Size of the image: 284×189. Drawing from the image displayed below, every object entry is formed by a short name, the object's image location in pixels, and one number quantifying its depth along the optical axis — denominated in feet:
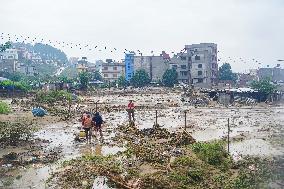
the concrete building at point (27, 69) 404.08
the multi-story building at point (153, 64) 318.45
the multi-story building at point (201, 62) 292.81
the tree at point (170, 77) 272.51
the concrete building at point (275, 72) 378.12
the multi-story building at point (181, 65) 301.43
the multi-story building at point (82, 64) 430.73
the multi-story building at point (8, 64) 378.53
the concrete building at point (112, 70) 362.94
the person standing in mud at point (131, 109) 89.02
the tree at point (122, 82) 279.49
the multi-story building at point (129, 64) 326.85
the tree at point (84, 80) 239.50
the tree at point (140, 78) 276.82
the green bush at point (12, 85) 197.57
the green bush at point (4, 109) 109.19
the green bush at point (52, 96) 149.59
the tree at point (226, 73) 330.13
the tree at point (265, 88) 170.09
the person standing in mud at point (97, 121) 69.00
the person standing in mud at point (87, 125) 64.27
